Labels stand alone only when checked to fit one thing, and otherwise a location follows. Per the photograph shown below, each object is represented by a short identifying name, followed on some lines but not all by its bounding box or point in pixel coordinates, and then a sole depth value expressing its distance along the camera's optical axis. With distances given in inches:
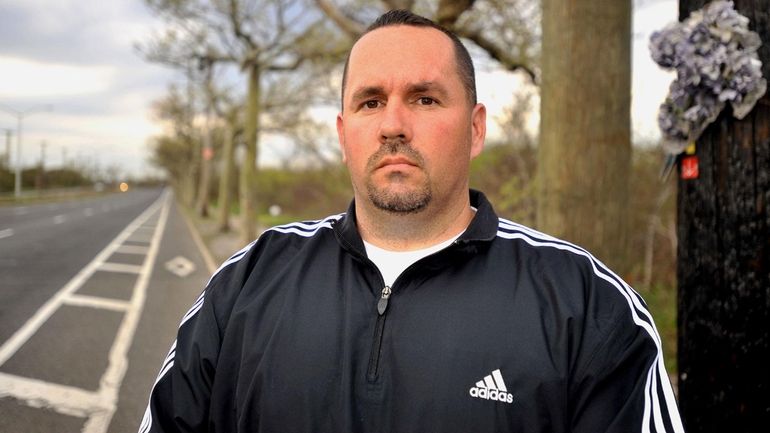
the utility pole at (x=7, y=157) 1993.1
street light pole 1724.9
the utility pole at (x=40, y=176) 2495.1
